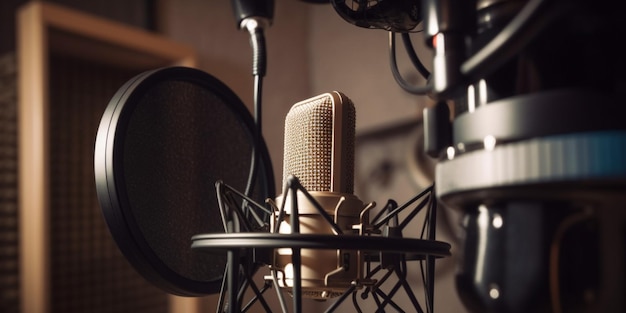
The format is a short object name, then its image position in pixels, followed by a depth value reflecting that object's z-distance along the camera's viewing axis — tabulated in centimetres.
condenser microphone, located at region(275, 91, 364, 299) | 39
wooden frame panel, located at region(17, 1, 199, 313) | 107
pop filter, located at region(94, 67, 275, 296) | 45
